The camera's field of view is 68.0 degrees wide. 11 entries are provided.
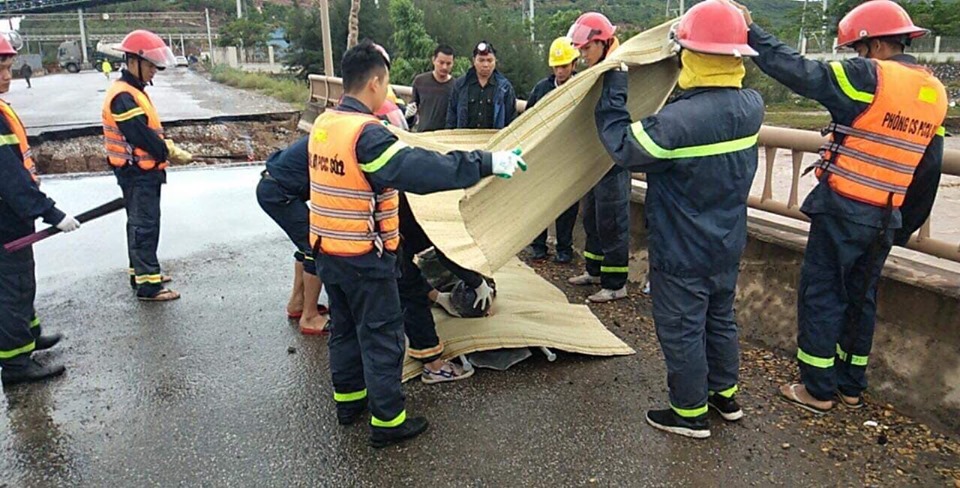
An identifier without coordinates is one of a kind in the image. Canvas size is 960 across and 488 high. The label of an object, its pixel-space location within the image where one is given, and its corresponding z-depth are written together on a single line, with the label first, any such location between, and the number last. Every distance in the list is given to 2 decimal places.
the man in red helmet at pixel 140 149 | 5.25
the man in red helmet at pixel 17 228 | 3.89
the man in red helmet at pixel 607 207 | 4.89
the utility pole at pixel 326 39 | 15.01
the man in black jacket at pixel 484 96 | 6.33
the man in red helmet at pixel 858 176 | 3.14
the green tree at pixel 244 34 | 67.94
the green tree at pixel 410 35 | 21.28
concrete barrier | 3.45
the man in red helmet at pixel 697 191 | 3.03
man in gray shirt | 7.30
